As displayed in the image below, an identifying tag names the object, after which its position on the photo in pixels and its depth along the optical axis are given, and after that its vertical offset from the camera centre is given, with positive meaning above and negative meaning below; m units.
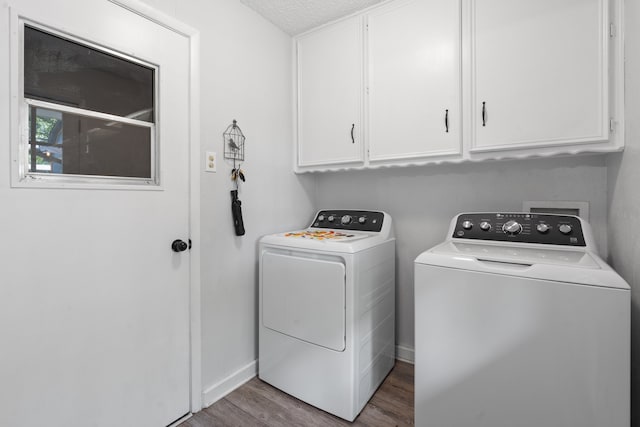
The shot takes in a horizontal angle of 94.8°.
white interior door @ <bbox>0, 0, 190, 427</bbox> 1.04 -0.26
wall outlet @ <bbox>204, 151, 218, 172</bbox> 1.63 +0.28
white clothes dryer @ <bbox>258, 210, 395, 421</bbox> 1.53 -0.58
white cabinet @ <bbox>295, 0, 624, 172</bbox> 1.28 +0.68
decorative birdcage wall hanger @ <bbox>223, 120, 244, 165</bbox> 1.75 +0.42
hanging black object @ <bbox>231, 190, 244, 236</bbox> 1.76 -0.01
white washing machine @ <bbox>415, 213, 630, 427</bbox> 0.95 -0.45
